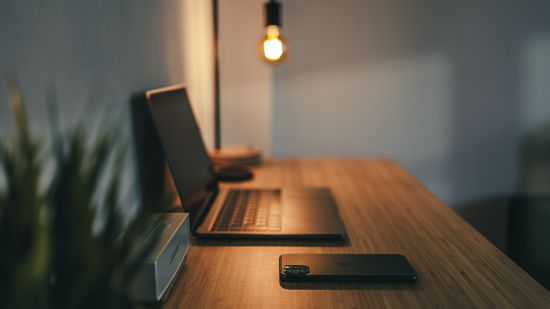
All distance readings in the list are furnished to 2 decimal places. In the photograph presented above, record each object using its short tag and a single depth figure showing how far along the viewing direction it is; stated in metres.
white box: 0.82
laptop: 1.22
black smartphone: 0.96
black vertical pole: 2.10
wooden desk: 0.89
